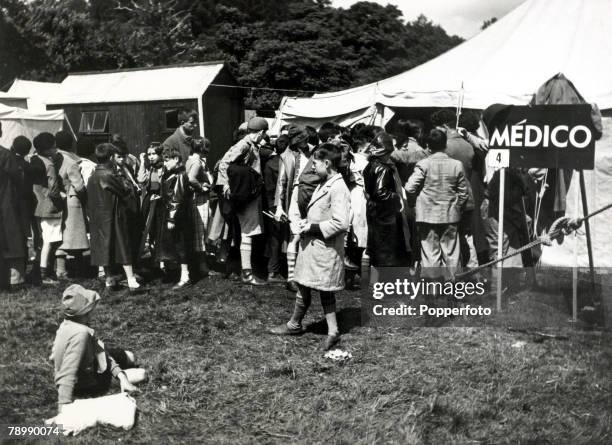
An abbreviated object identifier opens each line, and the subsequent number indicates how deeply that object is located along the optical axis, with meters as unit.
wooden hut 14.49
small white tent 15.07
